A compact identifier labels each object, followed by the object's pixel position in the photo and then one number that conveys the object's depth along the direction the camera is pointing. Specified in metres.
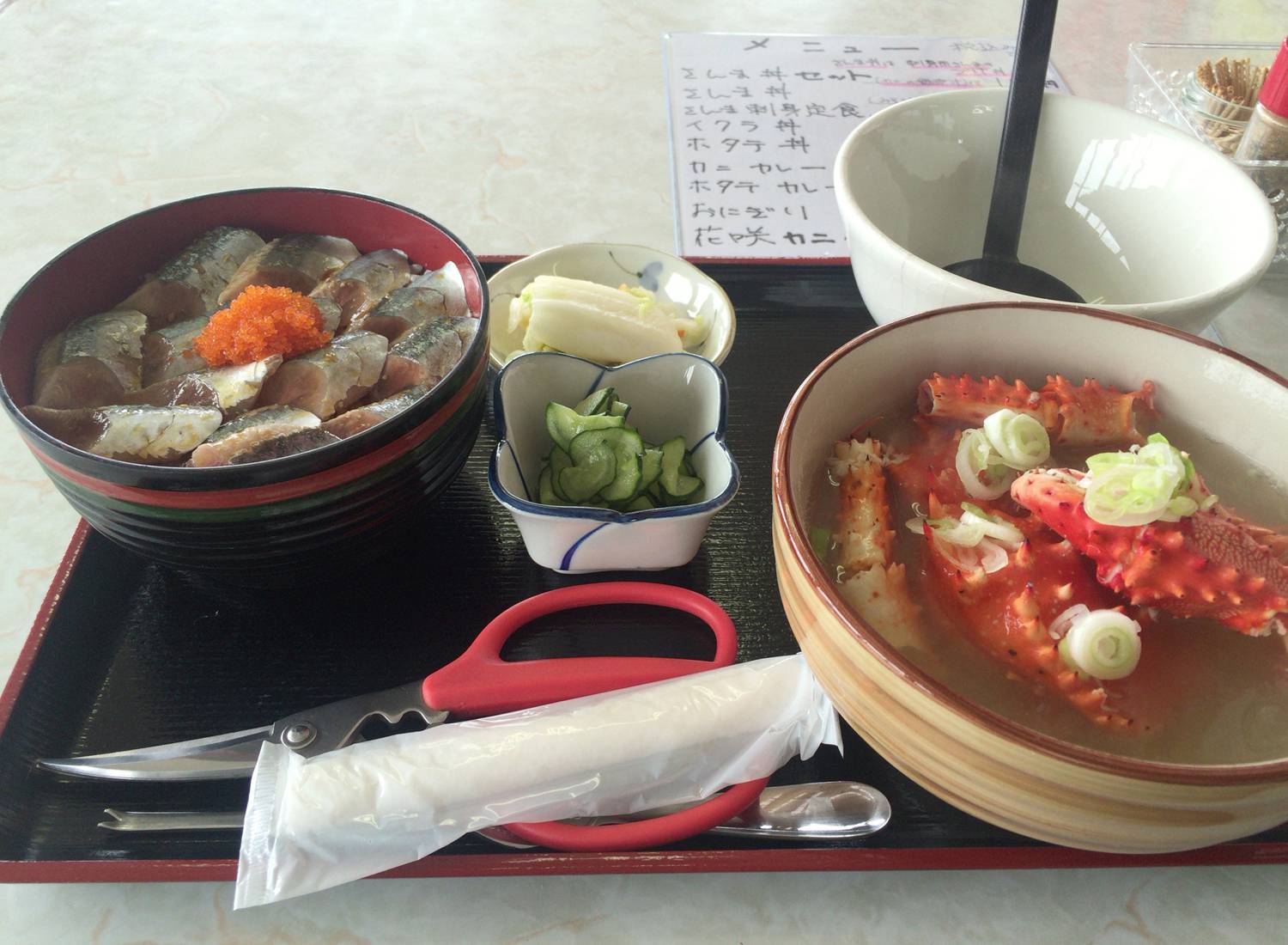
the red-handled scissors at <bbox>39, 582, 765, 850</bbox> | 0.62
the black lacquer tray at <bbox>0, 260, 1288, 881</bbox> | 0.64
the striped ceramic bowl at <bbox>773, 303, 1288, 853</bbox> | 0.50
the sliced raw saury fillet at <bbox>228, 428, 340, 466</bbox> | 0.69
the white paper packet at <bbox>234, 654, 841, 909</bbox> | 0.60
